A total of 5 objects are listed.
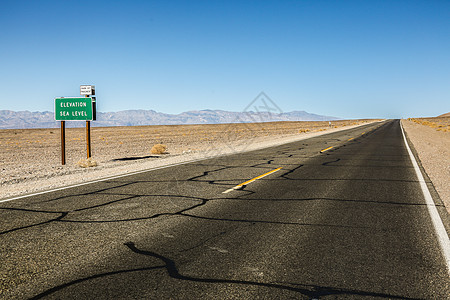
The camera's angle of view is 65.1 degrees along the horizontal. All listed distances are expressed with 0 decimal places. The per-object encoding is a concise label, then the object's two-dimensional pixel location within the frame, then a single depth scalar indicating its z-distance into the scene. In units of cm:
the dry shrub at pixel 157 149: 2227
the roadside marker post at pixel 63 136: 1600
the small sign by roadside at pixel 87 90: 1573
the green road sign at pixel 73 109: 1573
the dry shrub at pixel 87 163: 1468
